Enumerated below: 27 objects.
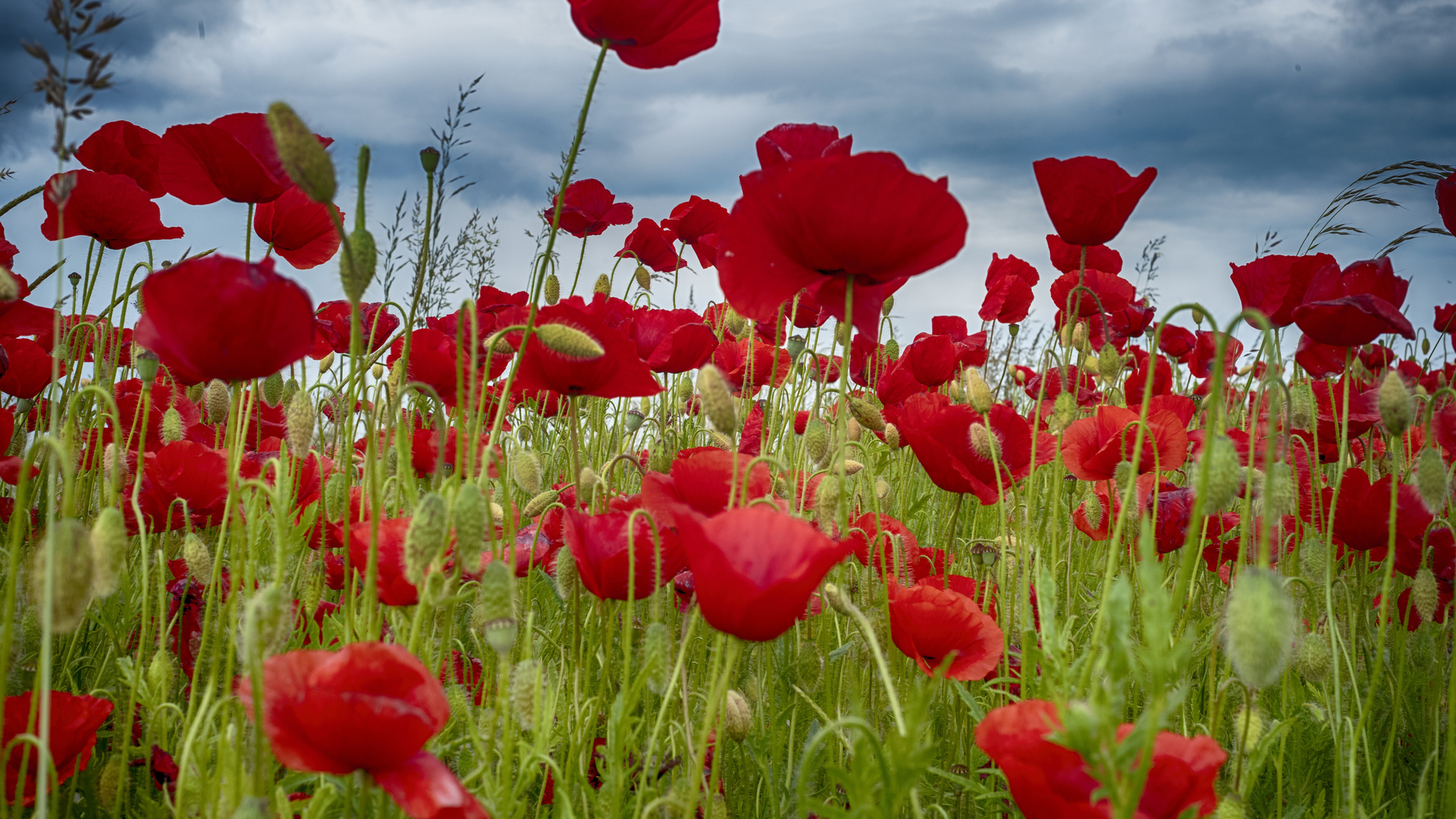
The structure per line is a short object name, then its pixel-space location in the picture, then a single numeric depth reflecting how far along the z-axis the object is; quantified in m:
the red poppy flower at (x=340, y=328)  0.97
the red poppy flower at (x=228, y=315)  0.49
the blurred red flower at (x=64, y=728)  0.59
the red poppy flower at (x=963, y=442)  0.70
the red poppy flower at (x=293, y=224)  0.73
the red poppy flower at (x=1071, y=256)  1.05
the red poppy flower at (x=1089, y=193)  0.68
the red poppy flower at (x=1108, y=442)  0.75
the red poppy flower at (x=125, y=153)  0.81
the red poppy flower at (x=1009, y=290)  2.25
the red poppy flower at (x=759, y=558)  0.49
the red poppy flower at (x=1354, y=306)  0.63
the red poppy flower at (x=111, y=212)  0.74
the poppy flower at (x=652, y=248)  2.18
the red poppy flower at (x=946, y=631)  0.63
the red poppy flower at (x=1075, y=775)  0.48
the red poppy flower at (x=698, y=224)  1.08
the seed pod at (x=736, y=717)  0.61
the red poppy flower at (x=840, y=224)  0.53
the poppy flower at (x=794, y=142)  0.63
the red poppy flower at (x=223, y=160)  0.64
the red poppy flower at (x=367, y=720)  0.46
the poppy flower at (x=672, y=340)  0.79
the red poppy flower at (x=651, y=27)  0.59
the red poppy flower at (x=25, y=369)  0.91
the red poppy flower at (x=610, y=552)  0.59
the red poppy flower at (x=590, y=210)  2.19
